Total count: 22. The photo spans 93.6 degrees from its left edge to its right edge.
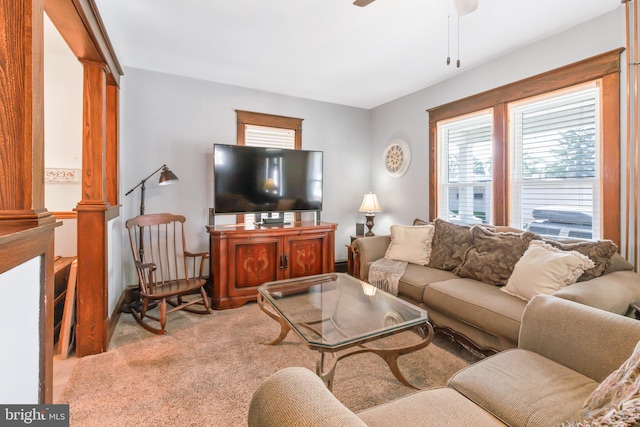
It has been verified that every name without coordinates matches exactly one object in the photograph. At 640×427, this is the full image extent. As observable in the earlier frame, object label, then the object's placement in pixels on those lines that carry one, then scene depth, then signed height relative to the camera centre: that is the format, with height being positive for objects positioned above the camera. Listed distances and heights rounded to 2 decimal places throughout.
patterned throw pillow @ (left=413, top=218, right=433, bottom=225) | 3.38 -0.10
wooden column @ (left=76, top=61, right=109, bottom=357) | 2.17 -0.10
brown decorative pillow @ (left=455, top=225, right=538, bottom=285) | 2.36 -0.35
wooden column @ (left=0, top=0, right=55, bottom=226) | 1.04 +0.36
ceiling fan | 1.71 +1.21
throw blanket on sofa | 2.72 -0.57
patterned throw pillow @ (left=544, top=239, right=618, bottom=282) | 1.96 -0.27
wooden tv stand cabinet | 3.08 -0.47
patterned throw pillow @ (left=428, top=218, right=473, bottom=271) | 2.78 -0.30
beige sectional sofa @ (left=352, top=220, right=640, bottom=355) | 1.80 -0.50
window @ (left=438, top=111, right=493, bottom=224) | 3.19 +0.50
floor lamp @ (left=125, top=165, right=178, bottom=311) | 3.00 +0.25
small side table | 3.92 -0.65
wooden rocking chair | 2.59 -0.51
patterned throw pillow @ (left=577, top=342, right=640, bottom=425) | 0.58 -0.43
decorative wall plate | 4.05 +0.78
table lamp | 4.18 +0.09
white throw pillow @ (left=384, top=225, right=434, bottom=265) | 3.03 -0.32
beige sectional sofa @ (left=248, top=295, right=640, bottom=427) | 0.78 -0.61
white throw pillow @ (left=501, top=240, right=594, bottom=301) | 1.92 -0.38
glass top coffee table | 1.60 -0.65
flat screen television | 3.35 +0.41
